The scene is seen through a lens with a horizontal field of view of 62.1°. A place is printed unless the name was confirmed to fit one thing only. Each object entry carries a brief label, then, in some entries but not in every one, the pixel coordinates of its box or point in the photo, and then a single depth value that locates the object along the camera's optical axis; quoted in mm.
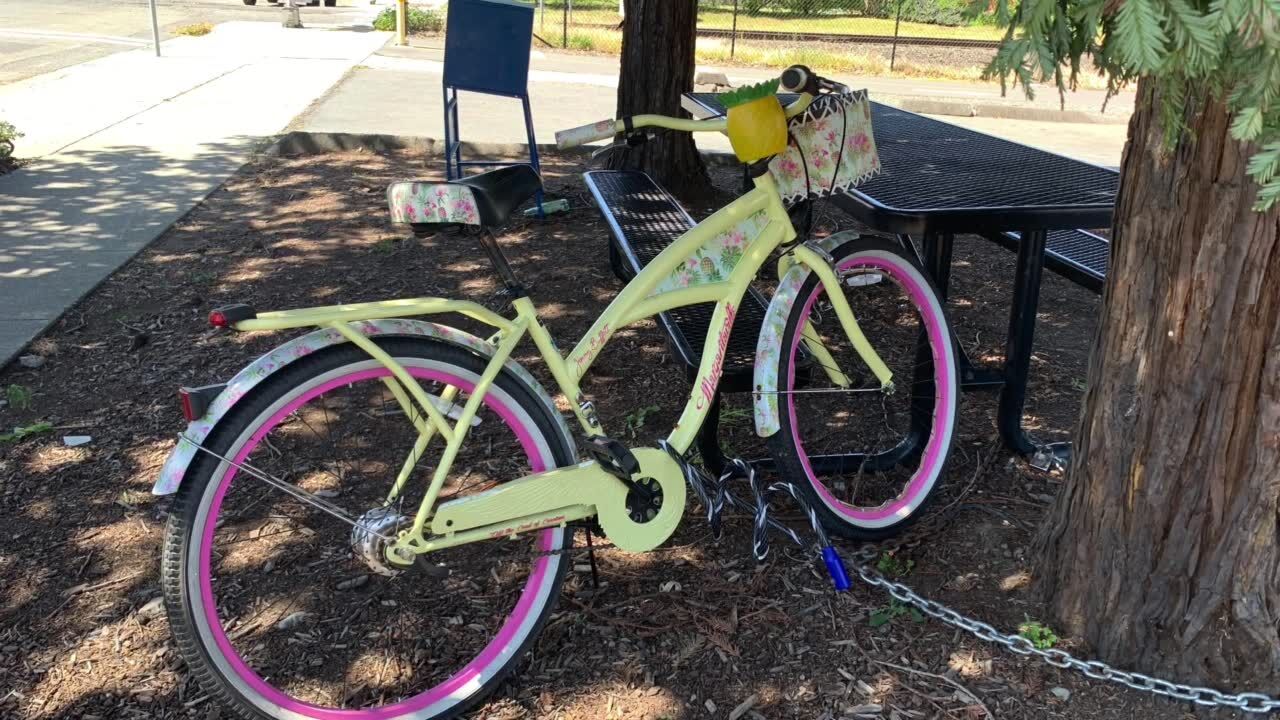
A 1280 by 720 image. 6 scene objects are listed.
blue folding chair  6492
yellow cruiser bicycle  2238
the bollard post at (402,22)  17281
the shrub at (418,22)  19797
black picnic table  3104
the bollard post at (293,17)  19594
